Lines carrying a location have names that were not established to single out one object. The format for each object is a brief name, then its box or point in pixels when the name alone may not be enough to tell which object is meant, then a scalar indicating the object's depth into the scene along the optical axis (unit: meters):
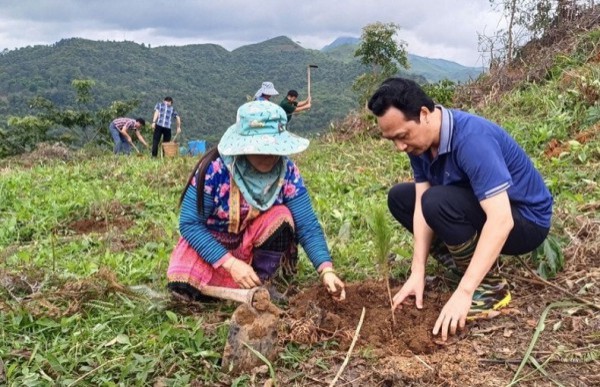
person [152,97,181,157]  11.30
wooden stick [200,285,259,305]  2.12
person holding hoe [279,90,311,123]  9.71
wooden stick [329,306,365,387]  1.89
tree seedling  2.05
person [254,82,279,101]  8.88
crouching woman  2.31
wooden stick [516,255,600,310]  2.26
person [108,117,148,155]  12.19
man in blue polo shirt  2.02
